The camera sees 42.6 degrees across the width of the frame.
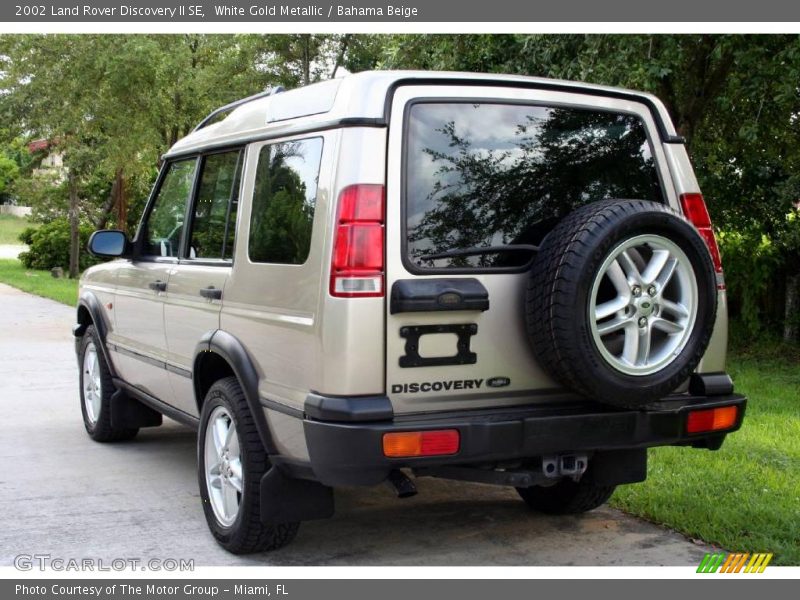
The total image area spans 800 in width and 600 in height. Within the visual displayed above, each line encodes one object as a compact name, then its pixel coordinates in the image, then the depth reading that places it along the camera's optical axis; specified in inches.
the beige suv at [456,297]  157.8
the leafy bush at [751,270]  456.8
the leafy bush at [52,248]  1154.0
